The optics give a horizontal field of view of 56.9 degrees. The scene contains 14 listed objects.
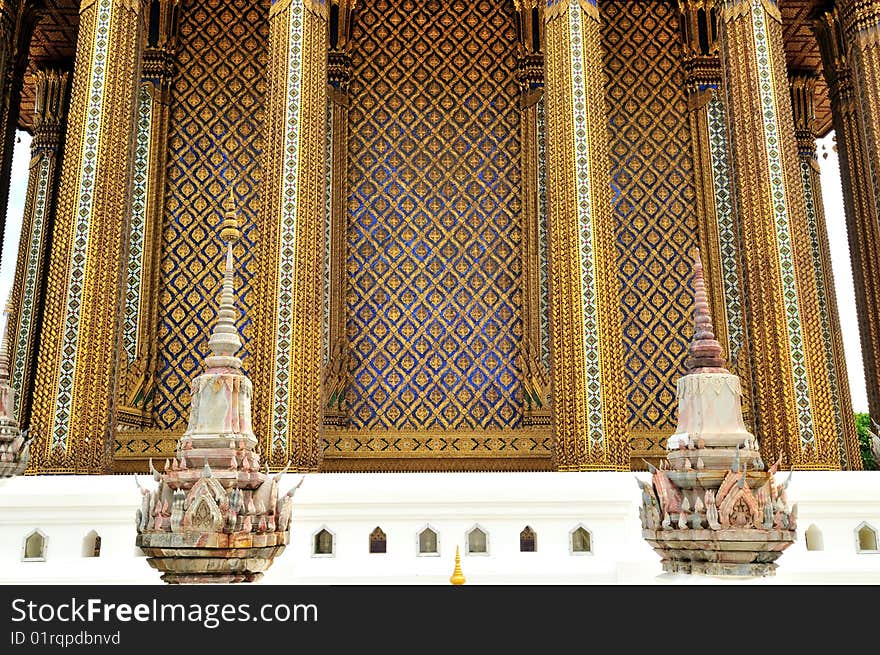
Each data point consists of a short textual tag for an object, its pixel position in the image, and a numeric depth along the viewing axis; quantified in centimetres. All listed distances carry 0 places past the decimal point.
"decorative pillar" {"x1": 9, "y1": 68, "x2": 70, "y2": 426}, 1022
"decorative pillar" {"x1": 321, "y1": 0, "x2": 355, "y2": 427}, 870
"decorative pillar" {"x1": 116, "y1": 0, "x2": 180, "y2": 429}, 860
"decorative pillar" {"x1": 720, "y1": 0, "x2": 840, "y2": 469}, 678
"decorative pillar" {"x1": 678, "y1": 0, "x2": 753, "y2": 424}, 914
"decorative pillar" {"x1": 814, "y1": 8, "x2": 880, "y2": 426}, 871
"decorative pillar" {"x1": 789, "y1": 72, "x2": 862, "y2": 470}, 984
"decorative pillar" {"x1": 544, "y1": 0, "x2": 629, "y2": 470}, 671
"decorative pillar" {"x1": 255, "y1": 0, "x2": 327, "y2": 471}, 676
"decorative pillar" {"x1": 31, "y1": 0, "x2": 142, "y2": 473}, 669
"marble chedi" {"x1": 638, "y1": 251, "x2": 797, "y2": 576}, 305
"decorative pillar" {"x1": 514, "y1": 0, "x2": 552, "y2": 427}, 877
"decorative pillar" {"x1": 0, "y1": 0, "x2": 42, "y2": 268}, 839
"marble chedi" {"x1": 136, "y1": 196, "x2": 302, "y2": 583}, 292
